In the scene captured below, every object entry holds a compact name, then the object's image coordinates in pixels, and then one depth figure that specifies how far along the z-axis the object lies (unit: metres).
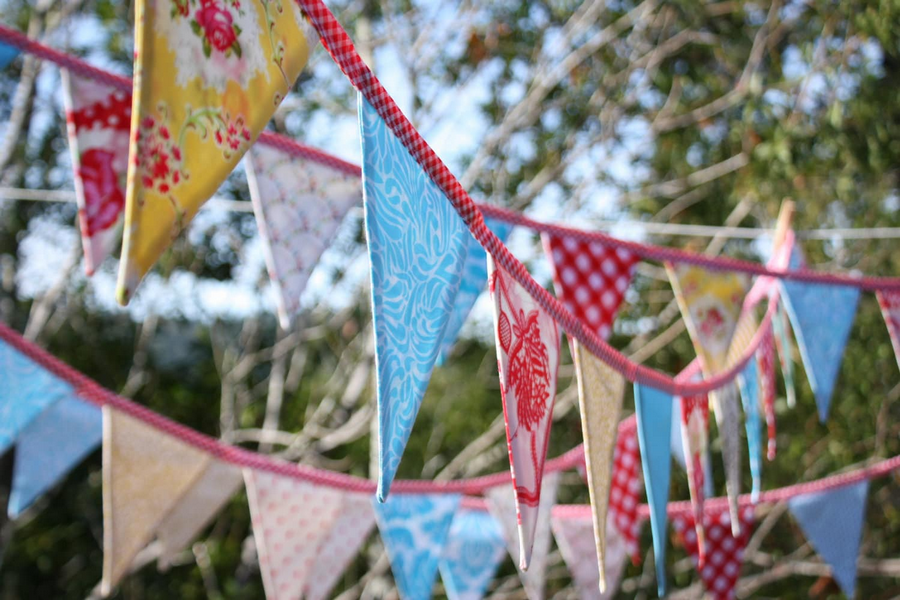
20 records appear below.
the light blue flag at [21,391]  1.59
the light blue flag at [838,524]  2.39
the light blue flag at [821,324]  2.00
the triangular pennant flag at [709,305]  1.84
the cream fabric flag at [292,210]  1.43
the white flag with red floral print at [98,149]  1.23
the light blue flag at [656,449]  1.52
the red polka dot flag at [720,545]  2.43
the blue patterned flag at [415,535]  2.01
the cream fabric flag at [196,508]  1.86
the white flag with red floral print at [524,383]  0.91
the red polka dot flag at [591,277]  1.69
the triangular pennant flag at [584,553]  2.26
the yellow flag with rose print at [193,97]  0.62
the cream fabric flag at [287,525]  1.92
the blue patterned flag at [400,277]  0.75
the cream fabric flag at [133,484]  1.67
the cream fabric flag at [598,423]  1.16
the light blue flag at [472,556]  2.26
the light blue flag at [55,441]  1.80
